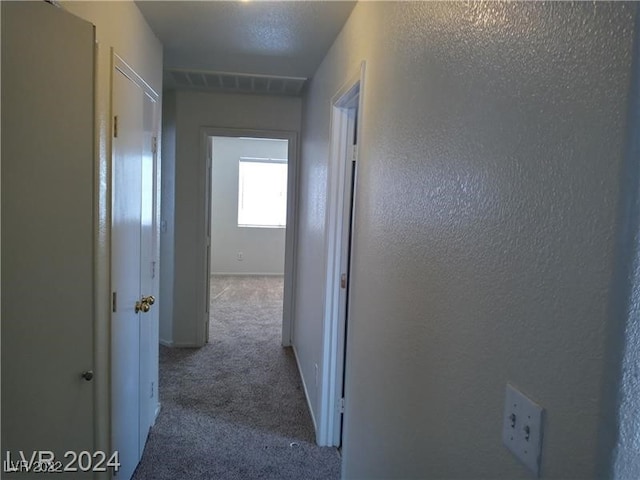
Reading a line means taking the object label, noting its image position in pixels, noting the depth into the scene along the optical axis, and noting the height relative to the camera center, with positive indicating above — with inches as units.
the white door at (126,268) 74.1 -11.2
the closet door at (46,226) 54.1 -3.3
